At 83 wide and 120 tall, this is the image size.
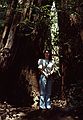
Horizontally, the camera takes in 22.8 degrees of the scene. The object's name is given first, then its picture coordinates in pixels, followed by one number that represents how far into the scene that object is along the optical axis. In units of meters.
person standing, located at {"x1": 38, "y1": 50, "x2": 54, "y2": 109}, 6.38
